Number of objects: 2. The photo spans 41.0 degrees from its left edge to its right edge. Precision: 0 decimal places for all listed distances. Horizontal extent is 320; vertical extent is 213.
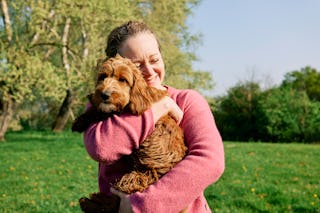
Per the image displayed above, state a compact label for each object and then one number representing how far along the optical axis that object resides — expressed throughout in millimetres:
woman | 2279
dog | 2355
